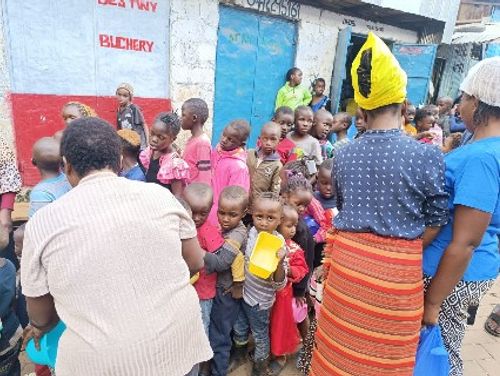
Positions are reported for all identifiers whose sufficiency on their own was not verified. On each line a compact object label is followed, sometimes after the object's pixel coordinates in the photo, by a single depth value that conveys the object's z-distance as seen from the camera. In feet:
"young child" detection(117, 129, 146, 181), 8.54
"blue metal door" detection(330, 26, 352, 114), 25.54
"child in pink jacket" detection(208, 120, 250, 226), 9.39
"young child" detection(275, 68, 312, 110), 22.66
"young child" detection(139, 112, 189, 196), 8.65
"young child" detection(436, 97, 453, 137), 22.34
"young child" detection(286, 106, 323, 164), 12.14
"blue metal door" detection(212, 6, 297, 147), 21.16
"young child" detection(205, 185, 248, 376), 7.32
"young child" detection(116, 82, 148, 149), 16.11
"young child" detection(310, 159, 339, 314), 9.49
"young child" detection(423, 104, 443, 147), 16.56
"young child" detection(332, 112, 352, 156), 14.57
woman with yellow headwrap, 4.70
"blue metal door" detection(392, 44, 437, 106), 28.30
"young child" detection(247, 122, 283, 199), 10.45
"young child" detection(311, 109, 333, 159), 13.24
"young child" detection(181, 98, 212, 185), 9.52
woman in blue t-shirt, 4.55
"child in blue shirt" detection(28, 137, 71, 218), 6.36
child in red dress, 7.88
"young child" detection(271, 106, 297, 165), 12.03
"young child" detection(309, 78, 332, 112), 23.65
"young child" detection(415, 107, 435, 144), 16.89
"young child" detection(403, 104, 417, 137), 17.10
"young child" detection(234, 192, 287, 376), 7.40
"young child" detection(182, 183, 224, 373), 7.06
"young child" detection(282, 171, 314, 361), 8.36
